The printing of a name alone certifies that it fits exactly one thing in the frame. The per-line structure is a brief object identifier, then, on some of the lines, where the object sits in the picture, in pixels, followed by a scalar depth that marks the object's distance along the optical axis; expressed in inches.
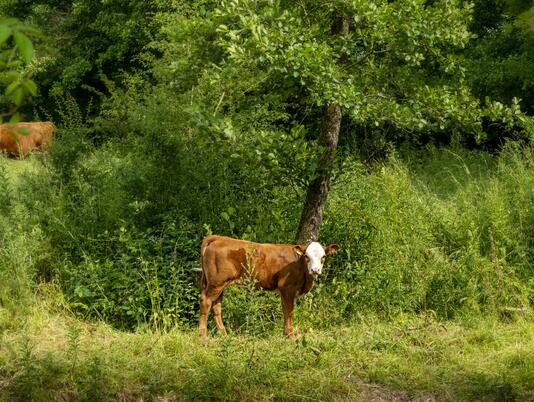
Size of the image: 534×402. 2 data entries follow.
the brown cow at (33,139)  1403.8
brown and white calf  704.4
